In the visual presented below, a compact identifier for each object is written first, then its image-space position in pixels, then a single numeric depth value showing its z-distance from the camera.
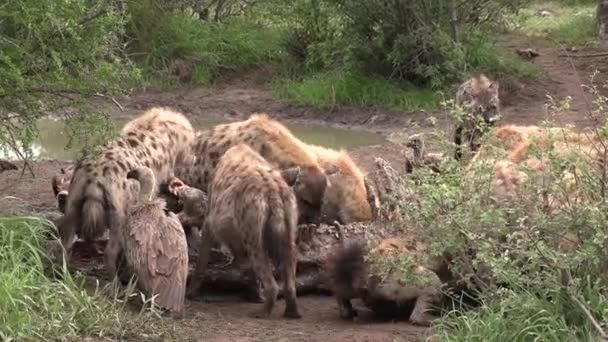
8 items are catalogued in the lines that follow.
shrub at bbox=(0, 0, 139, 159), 12.75
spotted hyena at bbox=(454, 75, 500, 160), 17.59
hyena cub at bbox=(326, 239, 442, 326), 11.95
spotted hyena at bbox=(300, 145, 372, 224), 15.45
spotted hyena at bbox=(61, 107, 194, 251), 12.82
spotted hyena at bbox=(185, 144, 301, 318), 12.44
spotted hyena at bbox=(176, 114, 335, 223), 14.79
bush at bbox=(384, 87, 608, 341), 9.67
